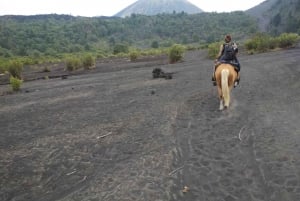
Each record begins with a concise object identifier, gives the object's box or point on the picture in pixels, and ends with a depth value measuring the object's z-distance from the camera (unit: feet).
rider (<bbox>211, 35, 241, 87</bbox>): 21.45
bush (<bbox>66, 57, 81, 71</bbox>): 65.33
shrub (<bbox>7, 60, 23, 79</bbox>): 59.75
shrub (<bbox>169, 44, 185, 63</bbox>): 65.88
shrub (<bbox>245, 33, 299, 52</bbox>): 74.47
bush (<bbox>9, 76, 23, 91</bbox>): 40.75
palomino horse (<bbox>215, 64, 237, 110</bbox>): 20.11
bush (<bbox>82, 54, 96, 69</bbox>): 67.17
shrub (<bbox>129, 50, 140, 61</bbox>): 80.33
